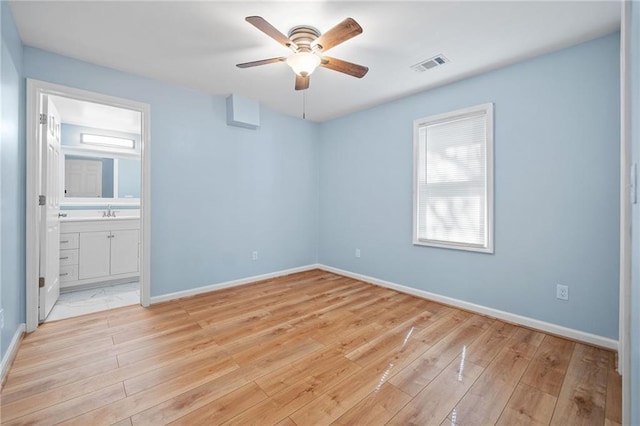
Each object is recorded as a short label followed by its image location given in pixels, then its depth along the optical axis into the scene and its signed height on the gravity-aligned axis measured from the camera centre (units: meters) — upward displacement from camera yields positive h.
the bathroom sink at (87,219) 3.53 -0.10
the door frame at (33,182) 2.41 +0.26
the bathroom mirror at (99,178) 4.11 +0.53
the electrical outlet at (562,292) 2.38 -0.70
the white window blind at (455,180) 2.87 +0.36
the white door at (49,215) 2.56 -0.03
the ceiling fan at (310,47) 1.87 +1.23
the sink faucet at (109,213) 4.34 -0.02
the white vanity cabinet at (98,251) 3.54 -0.54
